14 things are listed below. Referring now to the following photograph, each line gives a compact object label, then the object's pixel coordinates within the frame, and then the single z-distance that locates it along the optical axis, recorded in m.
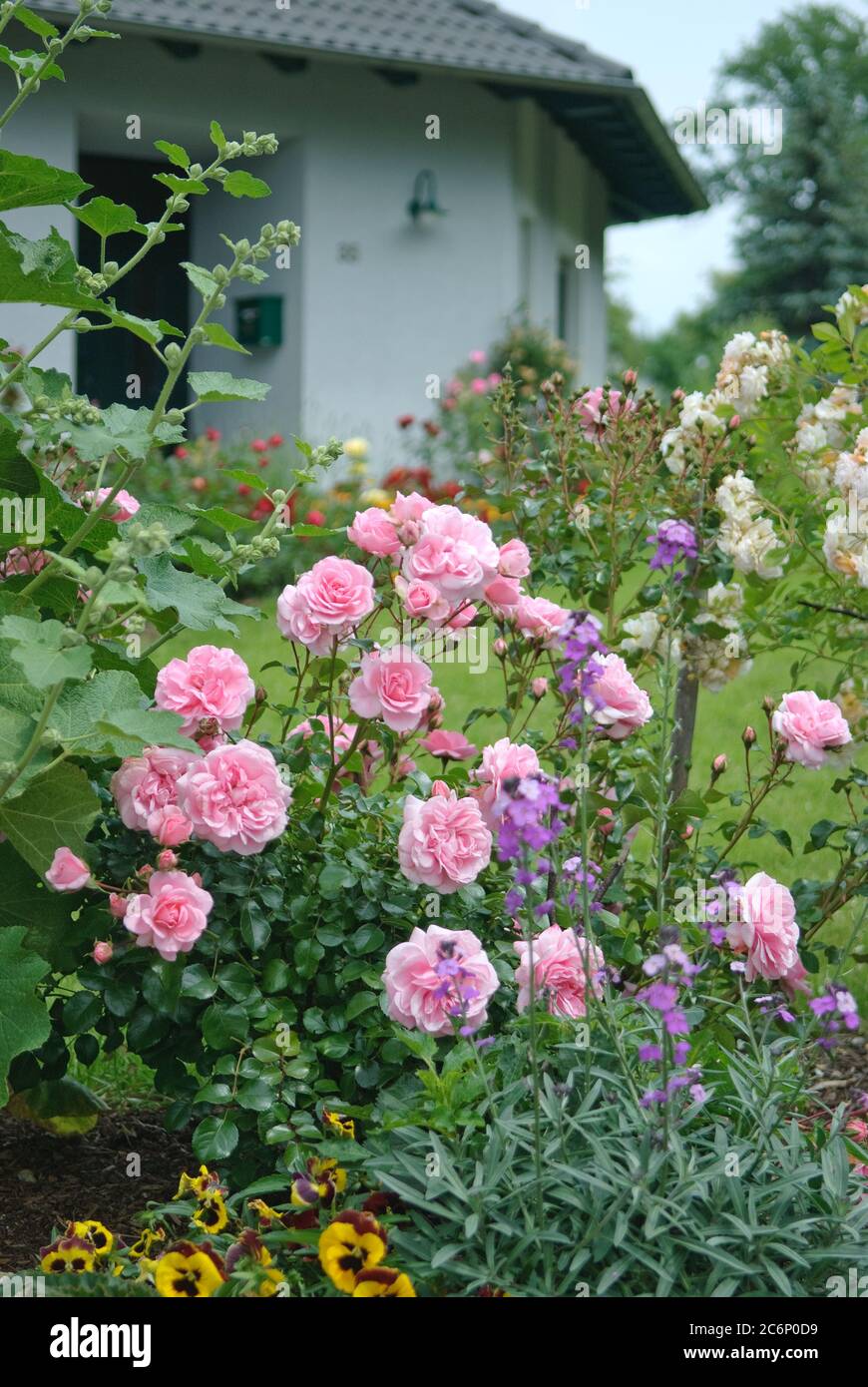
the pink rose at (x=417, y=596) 2.43
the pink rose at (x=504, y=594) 2.63
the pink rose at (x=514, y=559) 2.59
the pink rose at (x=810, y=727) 2.71
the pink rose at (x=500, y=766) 2.42
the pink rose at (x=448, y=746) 2.78
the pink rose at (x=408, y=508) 2.48
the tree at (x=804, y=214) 28.22
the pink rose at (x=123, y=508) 2.70
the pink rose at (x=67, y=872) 2.25
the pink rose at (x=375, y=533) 2.49
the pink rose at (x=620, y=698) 2.56
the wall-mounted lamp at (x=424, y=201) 10.29
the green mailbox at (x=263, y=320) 10.04
